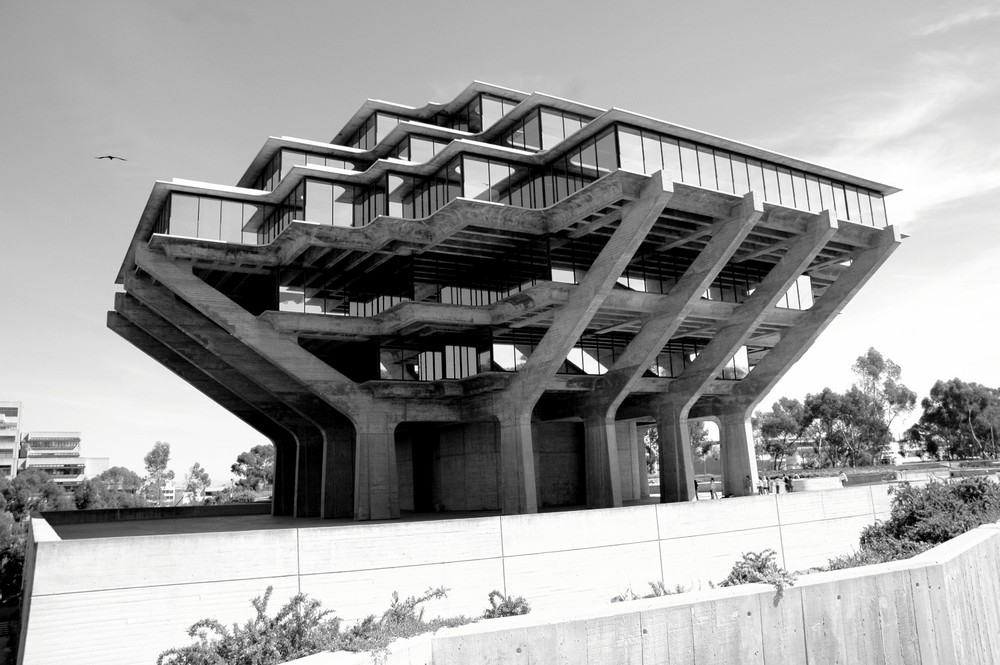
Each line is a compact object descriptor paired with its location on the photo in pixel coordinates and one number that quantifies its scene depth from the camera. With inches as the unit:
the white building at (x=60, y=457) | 6269.7
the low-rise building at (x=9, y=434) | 5393.7
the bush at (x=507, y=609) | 483.5
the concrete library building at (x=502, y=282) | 1391.5
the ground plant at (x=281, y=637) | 342.6
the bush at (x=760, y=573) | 315.6
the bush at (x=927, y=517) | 541.6
